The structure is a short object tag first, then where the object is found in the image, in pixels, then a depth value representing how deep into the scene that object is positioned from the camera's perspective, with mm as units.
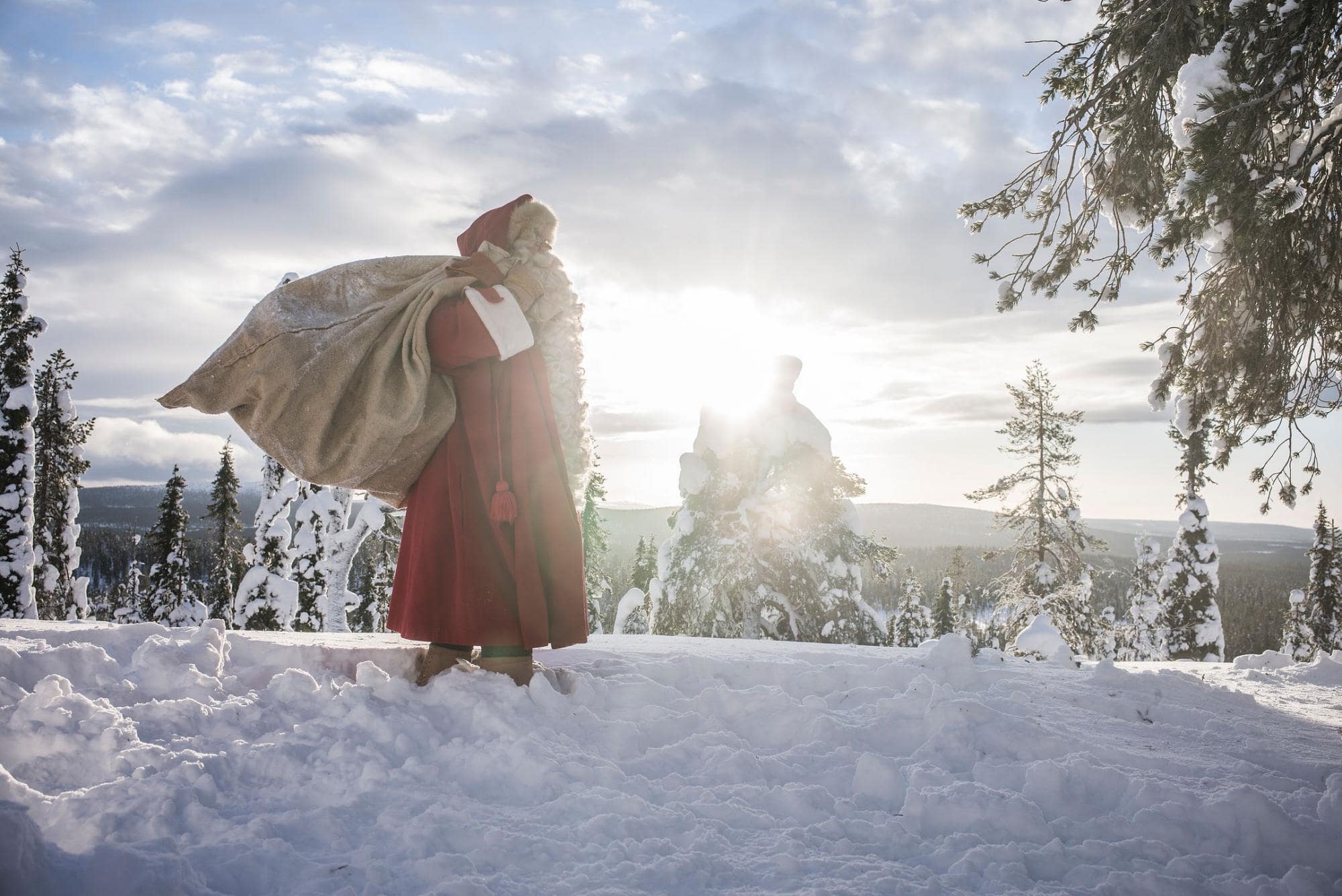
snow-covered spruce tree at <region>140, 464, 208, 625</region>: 25562
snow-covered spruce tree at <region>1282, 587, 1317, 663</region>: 27297
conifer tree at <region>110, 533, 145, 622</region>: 35594
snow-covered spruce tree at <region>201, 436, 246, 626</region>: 27422
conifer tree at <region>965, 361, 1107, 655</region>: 19750
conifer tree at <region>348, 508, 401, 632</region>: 16719
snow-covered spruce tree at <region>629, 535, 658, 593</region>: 39875
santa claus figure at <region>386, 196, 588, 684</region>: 3660
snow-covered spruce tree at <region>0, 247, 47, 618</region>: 15242
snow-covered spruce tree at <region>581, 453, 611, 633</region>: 26234
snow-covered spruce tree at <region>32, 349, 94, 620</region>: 21922
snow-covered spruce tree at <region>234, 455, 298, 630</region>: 15461
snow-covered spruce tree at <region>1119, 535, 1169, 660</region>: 25609
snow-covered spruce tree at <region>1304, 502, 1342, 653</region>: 26594
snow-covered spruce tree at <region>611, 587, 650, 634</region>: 20000
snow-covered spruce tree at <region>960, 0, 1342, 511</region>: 3879
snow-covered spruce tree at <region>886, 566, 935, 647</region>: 41500
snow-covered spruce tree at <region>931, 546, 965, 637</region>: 42500
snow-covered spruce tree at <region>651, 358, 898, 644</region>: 16062
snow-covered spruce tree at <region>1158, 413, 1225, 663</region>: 20844
